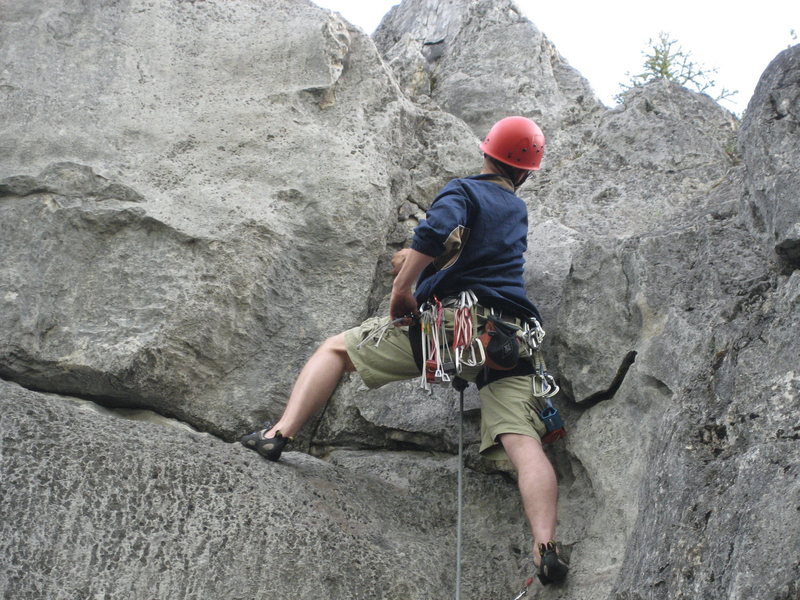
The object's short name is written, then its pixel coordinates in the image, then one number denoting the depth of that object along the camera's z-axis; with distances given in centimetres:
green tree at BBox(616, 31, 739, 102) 1057
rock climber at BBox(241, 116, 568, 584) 465
